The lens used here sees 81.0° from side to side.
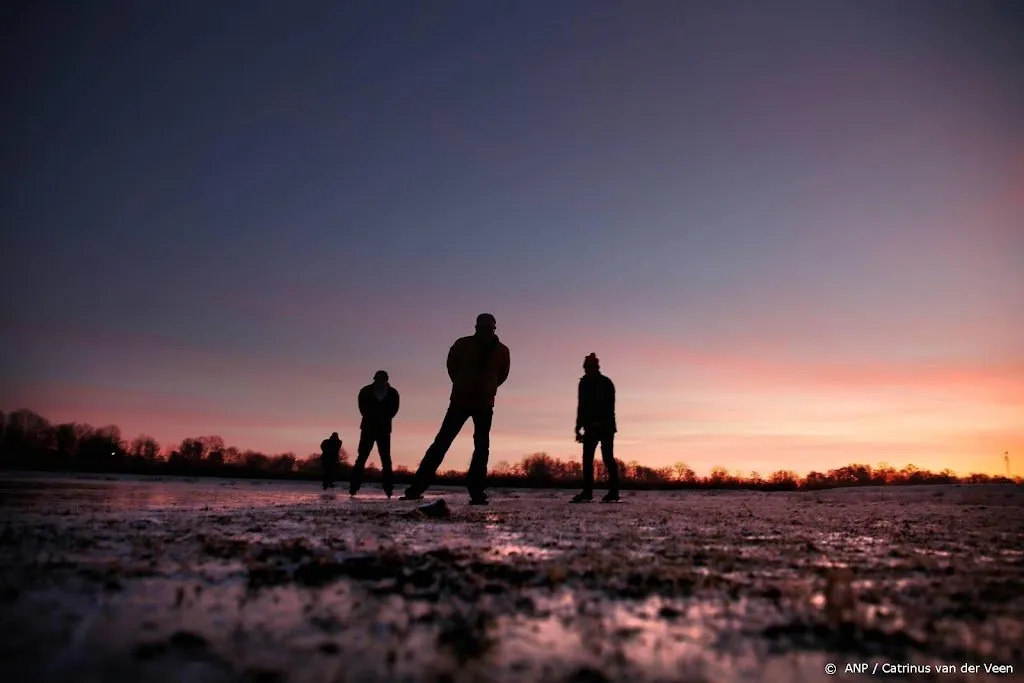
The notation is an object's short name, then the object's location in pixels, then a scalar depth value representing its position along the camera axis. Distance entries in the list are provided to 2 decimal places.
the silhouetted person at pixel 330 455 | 16.46
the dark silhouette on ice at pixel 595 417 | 11.34
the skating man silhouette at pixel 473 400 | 8.62
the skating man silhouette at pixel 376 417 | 12.52
